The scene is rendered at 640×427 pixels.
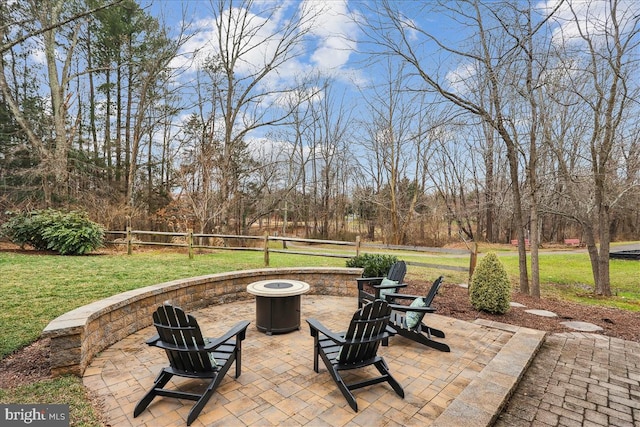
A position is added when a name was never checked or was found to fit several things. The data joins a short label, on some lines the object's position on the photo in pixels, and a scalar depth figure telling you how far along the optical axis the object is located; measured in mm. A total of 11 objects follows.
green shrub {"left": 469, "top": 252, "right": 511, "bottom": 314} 4902
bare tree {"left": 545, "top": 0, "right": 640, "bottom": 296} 6152
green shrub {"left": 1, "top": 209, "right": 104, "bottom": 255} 9109
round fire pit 3935
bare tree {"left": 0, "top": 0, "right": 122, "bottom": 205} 11409
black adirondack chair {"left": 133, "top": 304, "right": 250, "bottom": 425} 2363
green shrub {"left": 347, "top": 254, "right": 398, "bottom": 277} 6184
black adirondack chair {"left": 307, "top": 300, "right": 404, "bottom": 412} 2537
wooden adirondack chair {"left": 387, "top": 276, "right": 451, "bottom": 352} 3551
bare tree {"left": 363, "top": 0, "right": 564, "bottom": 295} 5758
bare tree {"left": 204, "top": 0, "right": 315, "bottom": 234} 14531
